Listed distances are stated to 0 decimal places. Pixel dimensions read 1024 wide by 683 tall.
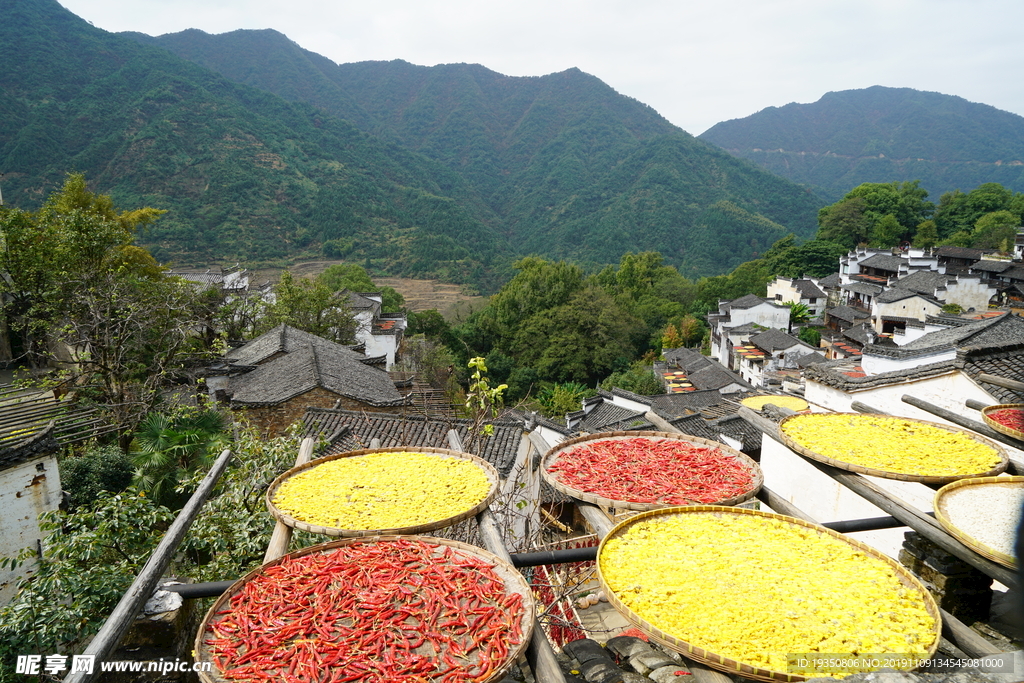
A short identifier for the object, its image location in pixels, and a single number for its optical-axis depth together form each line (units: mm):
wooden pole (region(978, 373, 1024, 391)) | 4551
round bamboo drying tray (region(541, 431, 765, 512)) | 3486
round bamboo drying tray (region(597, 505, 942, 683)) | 2176
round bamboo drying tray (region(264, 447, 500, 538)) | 3240
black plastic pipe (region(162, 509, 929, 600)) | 3084
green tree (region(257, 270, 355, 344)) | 23391
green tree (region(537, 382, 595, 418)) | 27359
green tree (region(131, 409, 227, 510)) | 7668
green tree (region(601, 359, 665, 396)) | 29172
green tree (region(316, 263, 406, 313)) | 39688
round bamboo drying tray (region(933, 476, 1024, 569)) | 2615
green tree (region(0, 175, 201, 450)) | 11461
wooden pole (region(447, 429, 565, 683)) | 2359
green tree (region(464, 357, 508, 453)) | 6159
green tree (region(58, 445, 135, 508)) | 8328
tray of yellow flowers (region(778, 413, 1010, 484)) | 3611
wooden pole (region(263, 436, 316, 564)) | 3211
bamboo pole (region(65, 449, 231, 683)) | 2530
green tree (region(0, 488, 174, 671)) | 4250
